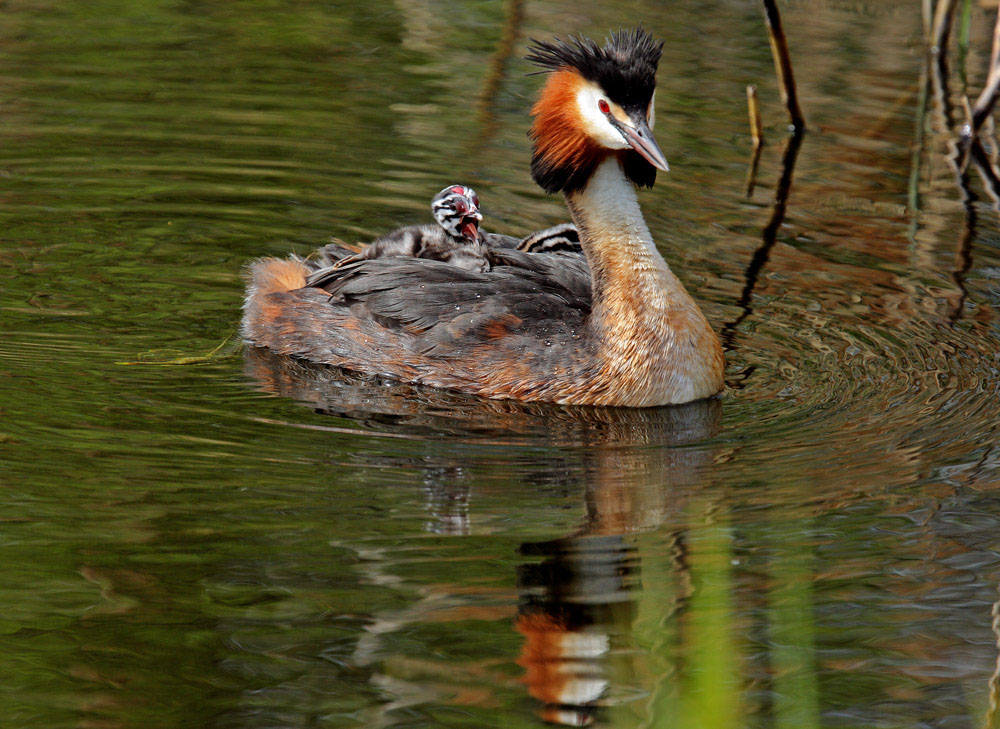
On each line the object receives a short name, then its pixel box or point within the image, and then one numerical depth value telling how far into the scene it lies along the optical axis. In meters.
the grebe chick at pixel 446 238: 14.75
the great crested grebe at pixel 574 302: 13.57
